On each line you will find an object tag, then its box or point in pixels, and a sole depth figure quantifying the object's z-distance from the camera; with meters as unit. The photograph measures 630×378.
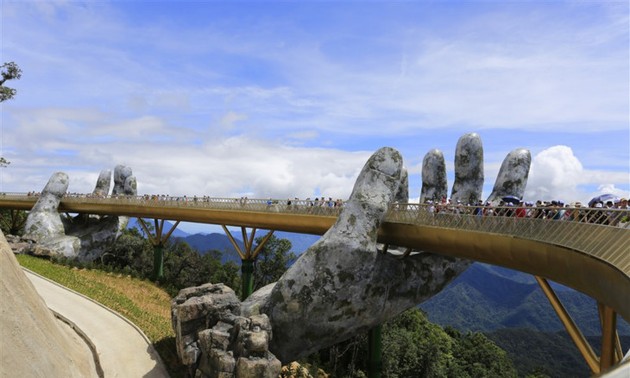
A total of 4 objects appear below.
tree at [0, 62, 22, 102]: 41.56
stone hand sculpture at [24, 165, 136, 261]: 41.25
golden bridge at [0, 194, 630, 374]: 11.00
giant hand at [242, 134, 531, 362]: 21.38
